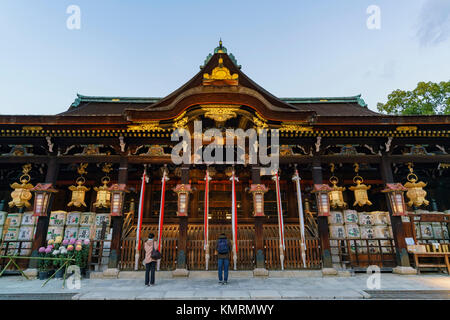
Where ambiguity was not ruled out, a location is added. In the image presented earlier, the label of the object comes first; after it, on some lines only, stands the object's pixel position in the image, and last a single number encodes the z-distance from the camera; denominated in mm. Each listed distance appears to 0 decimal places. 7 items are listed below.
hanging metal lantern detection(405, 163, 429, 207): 9753
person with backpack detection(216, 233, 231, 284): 7434
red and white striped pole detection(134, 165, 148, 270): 8750
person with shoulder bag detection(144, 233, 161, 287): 7309
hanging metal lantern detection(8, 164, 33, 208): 9672
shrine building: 9070
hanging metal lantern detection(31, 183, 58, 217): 9211
